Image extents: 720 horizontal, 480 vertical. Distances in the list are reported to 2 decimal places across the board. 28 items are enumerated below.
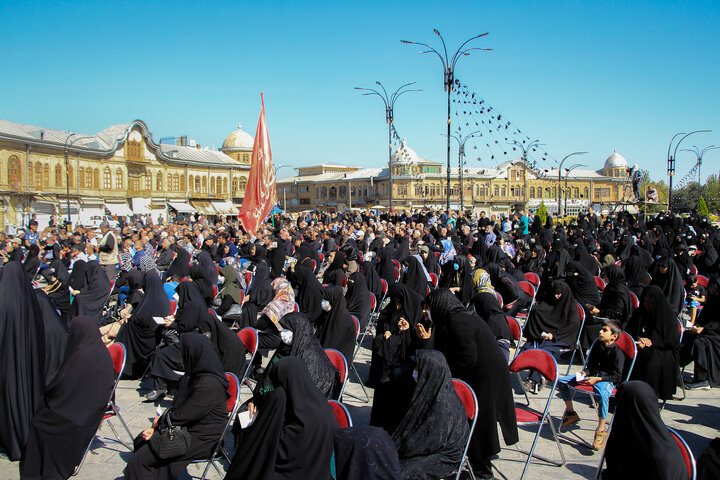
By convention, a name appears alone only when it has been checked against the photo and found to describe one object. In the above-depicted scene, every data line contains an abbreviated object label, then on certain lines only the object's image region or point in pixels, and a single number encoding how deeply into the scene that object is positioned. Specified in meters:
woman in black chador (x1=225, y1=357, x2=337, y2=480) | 3.17
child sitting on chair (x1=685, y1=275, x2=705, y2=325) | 7.75
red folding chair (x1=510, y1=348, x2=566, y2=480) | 4.23
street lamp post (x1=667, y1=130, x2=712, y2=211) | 30.28
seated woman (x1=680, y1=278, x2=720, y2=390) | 5.86
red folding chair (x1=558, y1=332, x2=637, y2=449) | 4.73
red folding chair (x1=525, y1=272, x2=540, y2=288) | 9.73
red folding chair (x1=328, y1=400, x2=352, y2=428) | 3.50
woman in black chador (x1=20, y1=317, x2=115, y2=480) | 3.90
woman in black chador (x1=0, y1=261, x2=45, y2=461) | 4.18
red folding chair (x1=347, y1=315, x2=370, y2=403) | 5.82
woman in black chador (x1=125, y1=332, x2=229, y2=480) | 3.59
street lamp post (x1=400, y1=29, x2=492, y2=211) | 17.42
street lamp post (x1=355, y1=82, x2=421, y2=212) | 21.47
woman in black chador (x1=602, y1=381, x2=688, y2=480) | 2.96
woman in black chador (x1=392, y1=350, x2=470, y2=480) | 3.52
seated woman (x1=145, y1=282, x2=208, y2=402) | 5.76
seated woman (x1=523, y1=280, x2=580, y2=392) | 6.45
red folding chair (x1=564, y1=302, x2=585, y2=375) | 6.50
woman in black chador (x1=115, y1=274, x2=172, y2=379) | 6.31
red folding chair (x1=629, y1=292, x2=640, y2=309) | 7.23
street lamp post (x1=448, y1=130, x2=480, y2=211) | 36.61
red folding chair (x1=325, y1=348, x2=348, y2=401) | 4.64
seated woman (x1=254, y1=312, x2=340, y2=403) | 4.52
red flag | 11.62
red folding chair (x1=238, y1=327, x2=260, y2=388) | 5.50
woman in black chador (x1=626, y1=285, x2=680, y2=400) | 5.19
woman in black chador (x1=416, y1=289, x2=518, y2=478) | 3.97
